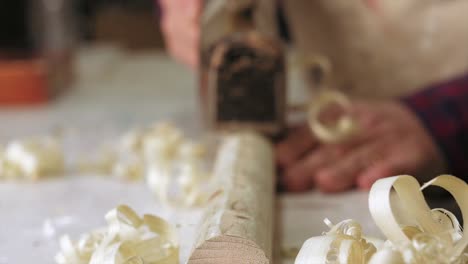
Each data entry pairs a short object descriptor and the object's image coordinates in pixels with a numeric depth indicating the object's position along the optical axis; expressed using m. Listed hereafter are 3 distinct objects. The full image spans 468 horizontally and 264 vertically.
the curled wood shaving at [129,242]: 0.70
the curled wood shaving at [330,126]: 0.90
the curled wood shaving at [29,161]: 0.92
